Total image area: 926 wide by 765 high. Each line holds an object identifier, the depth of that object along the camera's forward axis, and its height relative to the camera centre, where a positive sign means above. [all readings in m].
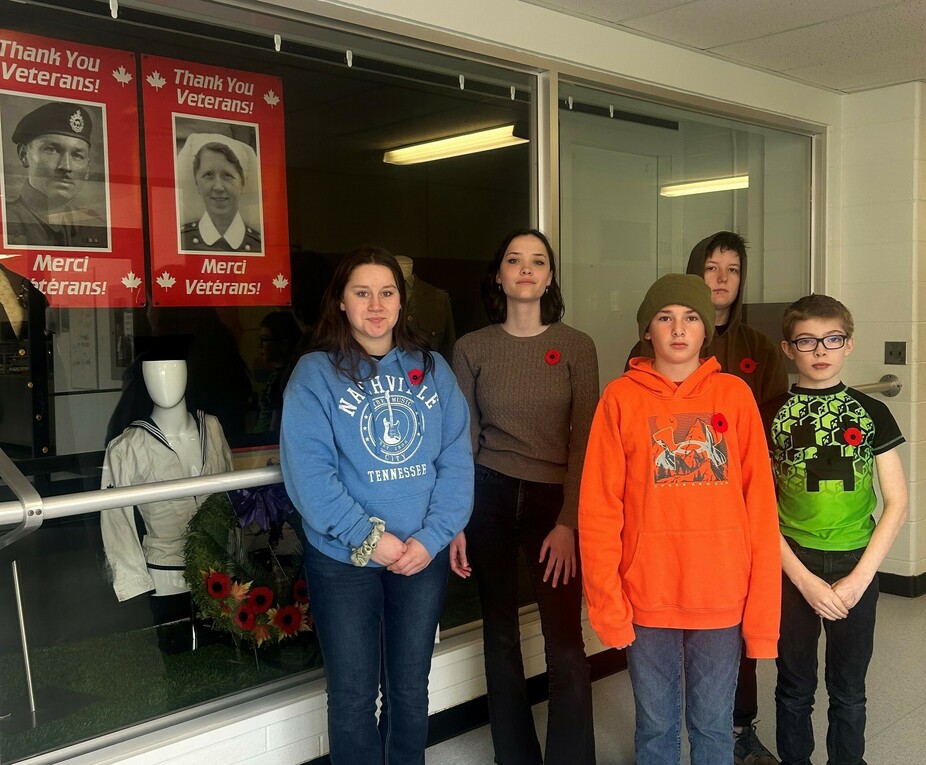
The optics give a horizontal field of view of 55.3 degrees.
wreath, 2.27 -0.60
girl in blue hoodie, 1.95 -0.36
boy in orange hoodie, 1.97 -0.46
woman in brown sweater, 2.30 -0.41
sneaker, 2.53 -1.23
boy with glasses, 2.16 -0.50
